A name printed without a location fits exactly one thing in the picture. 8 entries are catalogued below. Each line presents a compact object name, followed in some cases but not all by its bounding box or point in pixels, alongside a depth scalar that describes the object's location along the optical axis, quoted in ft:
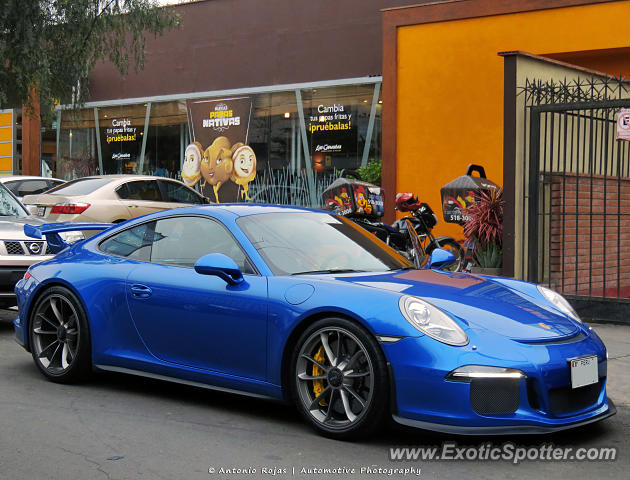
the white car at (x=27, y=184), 51.22
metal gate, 30.37
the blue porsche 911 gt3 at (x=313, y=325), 13.99
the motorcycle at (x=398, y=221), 36.40
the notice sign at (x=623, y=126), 29.40
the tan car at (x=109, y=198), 41.88
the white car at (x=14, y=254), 27.09
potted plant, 35.12
